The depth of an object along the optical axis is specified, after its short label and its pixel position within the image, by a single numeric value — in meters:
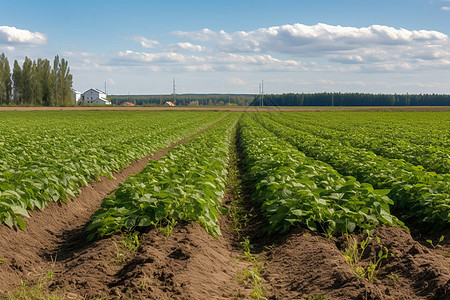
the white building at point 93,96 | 159.00
